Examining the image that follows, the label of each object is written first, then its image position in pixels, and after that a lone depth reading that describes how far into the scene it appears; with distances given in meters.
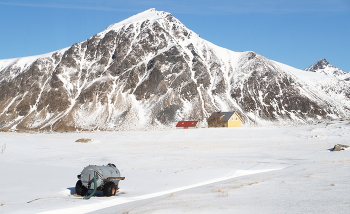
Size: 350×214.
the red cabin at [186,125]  94.62
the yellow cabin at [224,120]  92.25
